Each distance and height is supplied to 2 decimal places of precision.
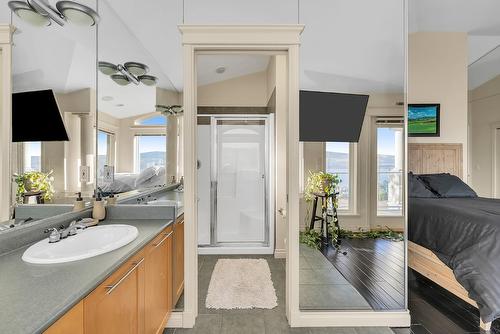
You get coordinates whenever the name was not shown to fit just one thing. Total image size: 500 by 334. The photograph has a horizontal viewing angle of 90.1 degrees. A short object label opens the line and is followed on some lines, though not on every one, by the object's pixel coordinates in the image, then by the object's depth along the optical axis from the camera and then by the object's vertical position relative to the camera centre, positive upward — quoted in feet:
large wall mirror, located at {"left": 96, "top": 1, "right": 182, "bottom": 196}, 6.84 +1.61
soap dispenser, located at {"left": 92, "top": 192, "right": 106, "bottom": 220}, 6.15 -1.07
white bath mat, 7.67 -4.11
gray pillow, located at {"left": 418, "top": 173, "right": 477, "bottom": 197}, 9.45 -0.64
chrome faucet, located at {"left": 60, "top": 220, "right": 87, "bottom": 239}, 4.69 -1.23
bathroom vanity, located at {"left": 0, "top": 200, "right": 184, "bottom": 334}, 2.61 -1.47
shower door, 12.57 -0.58
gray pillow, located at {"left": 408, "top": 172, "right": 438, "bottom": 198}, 8.87 -0.74
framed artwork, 8.70 +1.78
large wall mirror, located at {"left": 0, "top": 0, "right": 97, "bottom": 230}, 4.27 +0.97
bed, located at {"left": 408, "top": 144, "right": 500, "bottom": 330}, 6.22 -2.01
